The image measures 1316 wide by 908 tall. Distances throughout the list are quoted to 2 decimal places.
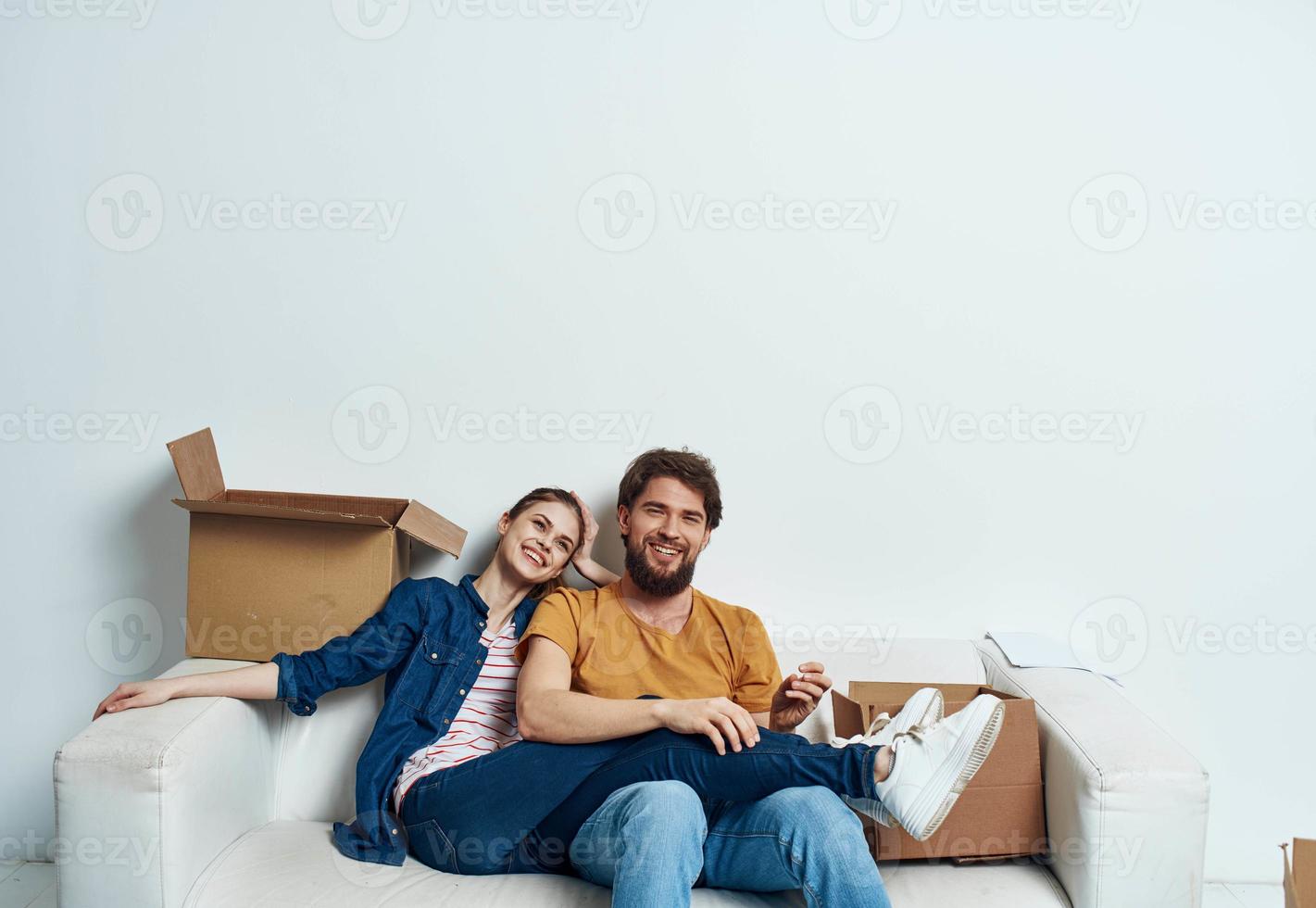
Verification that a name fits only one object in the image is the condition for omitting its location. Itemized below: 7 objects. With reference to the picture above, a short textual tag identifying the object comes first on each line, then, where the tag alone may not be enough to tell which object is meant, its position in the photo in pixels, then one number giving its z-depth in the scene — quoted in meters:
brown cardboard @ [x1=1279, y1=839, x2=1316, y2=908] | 1.53
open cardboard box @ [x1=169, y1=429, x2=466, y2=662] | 2.00
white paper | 2.08
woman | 1.67
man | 1.53
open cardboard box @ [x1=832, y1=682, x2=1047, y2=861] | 1.74
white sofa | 1.58
